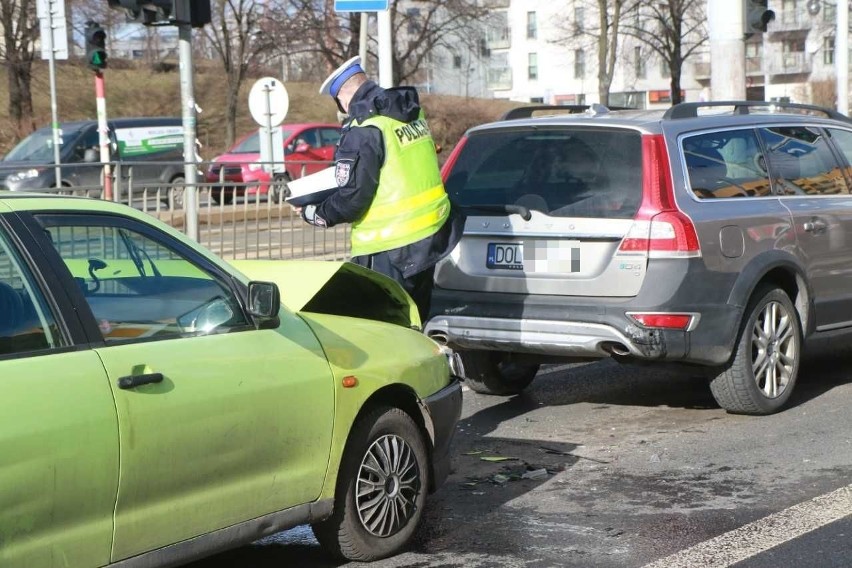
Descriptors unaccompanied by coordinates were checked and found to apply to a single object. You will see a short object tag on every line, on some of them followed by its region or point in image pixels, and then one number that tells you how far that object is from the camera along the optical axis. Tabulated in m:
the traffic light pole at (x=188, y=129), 11.12
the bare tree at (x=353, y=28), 44.94
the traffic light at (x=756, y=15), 13.19
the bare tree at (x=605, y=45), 49.12
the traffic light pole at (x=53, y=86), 18.85
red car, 30.28
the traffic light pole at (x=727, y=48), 13.21
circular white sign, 17.17
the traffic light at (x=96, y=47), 18.08
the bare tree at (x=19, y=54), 43.28
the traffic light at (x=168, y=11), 11.45
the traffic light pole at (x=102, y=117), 18.22
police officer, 6.47
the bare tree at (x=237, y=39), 49.72
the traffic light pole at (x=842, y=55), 22.86
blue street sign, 11.33
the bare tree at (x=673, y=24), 54.08
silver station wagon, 6.80
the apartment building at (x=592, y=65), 84.38
